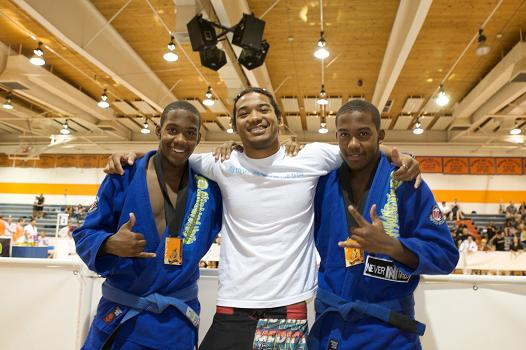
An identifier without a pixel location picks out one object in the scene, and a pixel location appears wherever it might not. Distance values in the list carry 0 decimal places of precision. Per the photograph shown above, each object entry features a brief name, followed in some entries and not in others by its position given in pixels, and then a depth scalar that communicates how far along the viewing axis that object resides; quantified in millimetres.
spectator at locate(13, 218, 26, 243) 11327
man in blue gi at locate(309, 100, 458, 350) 1546
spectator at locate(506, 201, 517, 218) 14538
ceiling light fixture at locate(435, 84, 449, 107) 8711
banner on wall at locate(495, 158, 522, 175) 15469
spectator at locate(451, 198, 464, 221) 14462
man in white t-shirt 1623
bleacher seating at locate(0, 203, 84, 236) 17188
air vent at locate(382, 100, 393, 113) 11872
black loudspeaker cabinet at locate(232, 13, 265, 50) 5738
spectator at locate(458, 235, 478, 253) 9497
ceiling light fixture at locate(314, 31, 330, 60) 6572
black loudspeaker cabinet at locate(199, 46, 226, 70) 6224
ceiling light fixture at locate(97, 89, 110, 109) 10562
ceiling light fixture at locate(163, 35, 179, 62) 6893
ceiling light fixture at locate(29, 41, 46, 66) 7852
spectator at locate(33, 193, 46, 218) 17197
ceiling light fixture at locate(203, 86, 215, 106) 9824
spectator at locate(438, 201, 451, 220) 14802
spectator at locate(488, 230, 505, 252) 13102
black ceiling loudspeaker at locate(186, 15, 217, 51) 5637
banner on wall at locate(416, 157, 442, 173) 15641
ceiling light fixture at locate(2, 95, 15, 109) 11414
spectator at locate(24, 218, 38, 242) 10555
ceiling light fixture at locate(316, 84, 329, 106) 9543
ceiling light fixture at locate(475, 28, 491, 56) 7564
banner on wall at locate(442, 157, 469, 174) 15623
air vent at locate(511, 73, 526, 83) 7856
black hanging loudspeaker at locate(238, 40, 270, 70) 6250
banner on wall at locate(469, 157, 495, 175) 15562
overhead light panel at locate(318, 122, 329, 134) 13819
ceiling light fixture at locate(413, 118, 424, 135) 12656
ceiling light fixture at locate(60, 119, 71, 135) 13756
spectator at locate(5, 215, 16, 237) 11958
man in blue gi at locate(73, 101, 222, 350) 1688
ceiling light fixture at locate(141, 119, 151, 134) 13367
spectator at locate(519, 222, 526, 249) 12609
